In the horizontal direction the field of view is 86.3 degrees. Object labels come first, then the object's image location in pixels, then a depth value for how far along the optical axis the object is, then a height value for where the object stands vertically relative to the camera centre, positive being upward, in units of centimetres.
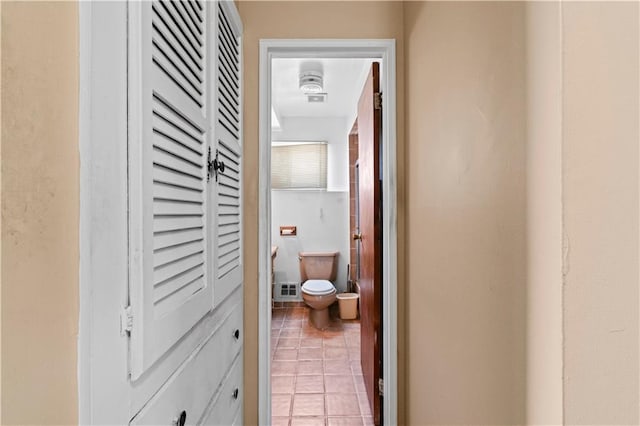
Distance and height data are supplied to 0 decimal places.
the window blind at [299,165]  439 +65
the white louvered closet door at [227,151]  121 +26
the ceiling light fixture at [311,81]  299 +120
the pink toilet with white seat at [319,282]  358 -78
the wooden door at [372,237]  187 -13
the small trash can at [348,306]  385 -103
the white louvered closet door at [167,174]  66 +10
